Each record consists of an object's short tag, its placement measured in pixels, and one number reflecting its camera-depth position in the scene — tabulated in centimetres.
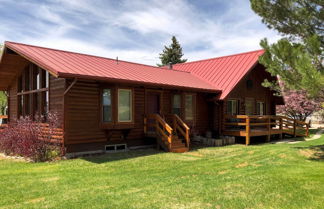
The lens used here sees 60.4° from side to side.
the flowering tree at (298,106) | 2755
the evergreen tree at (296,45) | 905
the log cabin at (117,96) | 1137
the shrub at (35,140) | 1060
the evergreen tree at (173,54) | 5038
